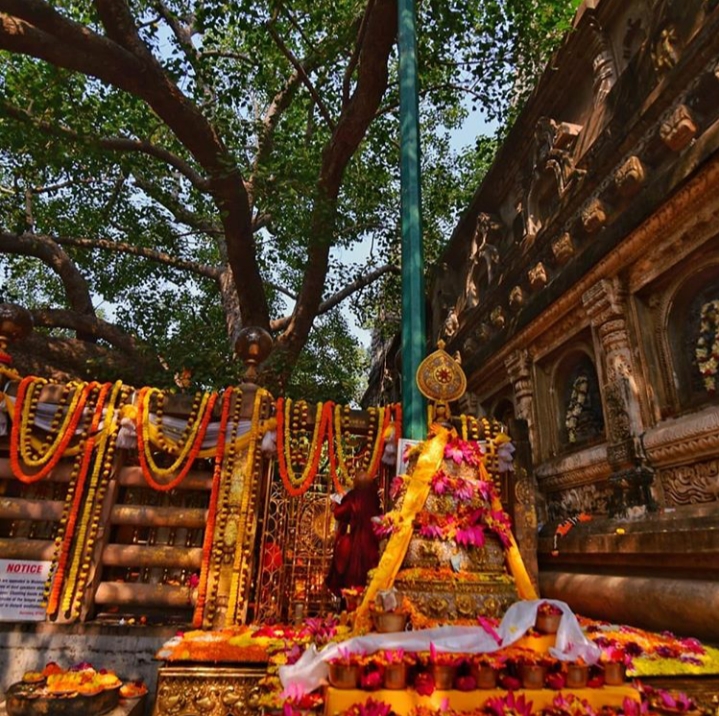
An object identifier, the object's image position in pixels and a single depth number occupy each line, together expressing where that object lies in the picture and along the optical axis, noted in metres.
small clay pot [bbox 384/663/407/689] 3.23
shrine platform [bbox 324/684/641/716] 3.12
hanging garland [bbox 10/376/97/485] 5.43
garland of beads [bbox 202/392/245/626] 5.21
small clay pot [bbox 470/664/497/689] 3.28
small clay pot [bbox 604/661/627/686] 3.42
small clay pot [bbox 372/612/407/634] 3.88
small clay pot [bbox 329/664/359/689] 3.21
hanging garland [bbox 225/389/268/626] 5.23
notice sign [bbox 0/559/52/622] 5.08
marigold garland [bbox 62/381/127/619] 5.12
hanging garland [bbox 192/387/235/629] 5.18
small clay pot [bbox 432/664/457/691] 3.26
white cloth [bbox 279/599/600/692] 3.37
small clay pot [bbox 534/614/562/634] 3.82
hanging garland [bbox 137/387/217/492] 5.59
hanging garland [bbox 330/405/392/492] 6.13
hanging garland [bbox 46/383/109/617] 5.11
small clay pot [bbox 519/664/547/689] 3.32
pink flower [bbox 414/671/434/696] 3.19
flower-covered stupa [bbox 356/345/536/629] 4.44
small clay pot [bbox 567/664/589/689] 3.34
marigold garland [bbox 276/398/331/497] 5.80
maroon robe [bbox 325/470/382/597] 5.69
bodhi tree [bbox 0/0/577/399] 8.34
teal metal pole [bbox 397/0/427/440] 5.97
